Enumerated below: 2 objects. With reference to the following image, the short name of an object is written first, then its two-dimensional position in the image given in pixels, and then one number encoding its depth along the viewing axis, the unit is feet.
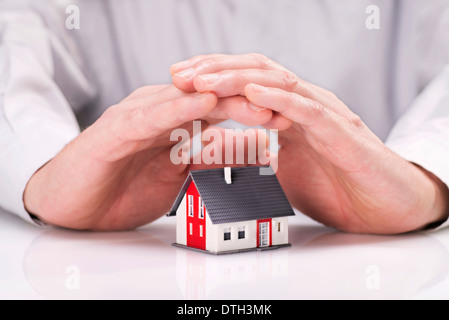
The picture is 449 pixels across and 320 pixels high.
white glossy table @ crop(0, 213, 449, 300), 2.64
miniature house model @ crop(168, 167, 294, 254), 2.98
